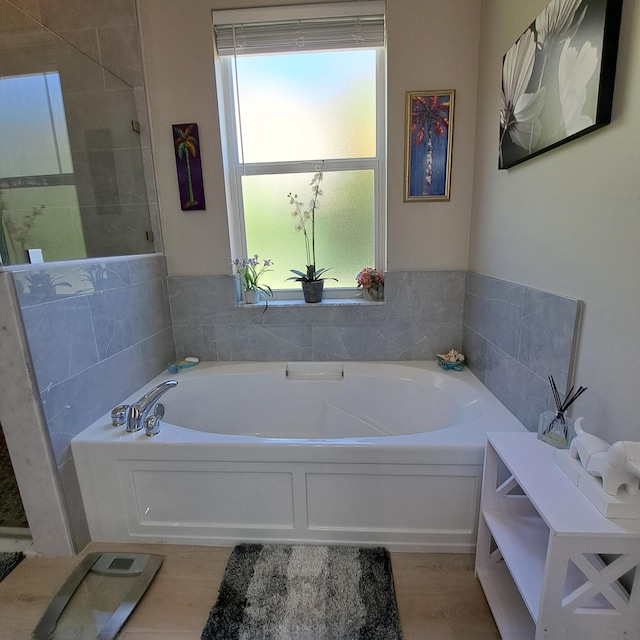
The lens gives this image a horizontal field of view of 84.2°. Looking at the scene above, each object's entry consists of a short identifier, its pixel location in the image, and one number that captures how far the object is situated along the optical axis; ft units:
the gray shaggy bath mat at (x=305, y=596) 3.77
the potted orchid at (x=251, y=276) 7.36
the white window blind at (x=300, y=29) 6.27
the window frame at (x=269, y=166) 6.85
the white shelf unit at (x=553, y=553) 2.58
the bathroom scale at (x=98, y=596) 3.88
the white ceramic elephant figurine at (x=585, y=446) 2.85
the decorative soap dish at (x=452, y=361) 6.78
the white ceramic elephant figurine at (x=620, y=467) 2.51
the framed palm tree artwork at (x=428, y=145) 6.31
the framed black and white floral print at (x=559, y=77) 3.03
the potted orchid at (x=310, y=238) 7.25
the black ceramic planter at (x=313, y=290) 7.23
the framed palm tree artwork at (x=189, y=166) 6.72
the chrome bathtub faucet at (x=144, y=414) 4.85
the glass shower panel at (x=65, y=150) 5.78
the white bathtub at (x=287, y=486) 4.48
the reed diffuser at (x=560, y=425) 3.54
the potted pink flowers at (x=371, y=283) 7.19
